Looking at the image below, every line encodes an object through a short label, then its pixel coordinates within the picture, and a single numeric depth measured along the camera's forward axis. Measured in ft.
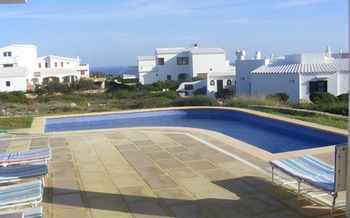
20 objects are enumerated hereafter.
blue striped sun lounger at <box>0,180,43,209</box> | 13.91
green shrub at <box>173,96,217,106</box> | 57.31
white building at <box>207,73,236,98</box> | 123.65
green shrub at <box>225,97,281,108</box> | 53.62
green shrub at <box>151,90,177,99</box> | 86.29
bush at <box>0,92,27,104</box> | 93.30
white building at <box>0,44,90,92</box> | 153.28
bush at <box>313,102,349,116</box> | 42.10
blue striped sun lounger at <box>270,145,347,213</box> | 13.70
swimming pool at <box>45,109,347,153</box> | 32.81
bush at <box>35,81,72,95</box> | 142.43
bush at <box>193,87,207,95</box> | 126.02
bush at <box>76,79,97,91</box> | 153.35
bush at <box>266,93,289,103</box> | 76.76
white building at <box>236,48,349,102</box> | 87.25
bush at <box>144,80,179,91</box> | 140.19
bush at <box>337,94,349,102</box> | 60.80
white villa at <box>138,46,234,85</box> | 162.81
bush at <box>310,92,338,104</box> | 61.18
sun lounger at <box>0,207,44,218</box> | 11.78
